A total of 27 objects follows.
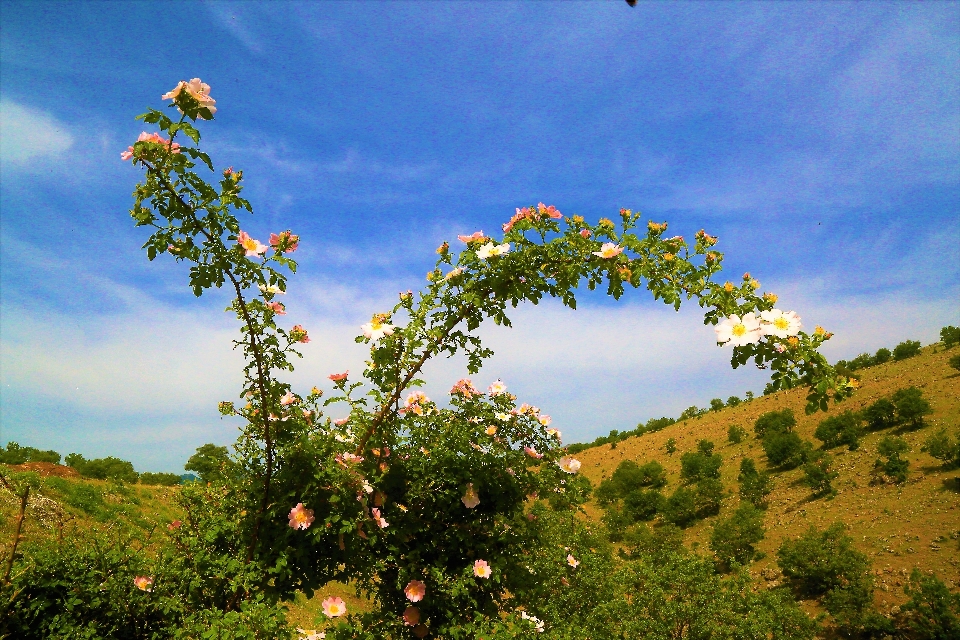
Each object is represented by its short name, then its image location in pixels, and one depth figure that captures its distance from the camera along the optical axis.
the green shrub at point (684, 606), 6.48
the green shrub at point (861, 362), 32.09
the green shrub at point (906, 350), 29.84
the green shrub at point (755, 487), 19.40
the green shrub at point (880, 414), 20.61
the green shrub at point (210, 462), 3.51
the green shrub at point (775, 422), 24.80
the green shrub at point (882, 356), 31.30
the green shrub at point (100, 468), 12.92
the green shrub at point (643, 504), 22.72
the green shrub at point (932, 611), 9.34
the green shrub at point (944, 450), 15.80
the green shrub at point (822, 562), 12.22
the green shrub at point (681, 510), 20.53
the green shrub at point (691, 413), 40.34
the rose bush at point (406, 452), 2.44
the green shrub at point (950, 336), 27.50
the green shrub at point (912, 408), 19.38
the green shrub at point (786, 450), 21.34
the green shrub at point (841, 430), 20.67
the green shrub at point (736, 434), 27.11
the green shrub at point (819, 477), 17.92
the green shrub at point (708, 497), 20.72
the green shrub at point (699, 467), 23.33
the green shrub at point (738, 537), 15.89
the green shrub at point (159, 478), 14.88
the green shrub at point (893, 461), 16.45
